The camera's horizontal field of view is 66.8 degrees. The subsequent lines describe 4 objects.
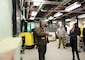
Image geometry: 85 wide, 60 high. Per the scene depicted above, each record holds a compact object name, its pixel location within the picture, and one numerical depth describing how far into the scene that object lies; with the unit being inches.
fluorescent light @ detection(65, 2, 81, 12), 131.5
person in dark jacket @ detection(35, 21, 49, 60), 79.6
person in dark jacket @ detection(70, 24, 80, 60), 93.6
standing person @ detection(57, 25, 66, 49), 173.6
